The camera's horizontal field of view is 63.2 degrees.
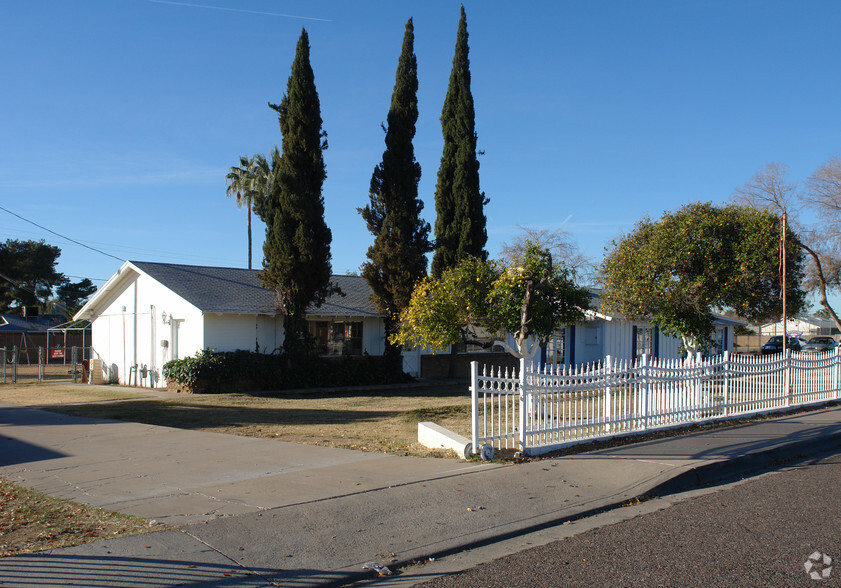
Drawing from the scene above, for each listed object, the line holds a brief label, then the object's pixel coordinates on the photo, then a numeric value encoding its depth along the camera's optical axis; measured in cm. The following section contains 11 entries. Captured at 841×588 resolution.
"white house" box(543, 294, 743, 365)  3180
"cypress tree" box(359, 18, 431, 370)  2509
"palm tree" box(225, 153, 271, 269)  4472
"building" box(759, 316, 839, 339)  8891
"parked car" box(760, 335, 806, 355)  5009
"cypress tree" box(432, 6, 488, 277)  2494
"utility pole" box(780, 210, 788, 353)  1712
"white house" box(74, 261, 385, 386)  2326
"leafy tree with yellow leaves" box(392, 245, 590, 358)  1520
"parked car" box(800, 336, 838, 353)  4825
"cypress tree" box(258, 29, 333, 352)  2336
